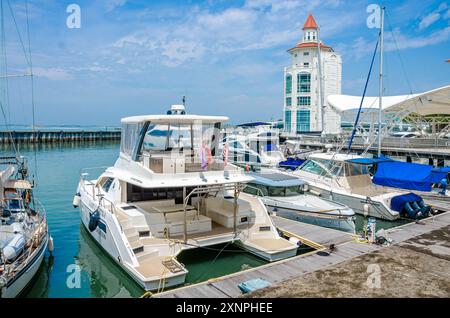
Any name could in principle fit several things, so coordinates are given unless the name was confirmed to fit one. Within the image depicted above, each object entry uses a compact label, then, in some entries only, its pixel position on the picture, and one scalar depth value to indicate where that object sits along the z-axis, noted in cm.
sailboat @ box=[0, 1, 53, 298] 749
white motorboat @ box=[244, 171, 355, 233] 1267
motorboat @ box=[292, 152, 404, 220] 1480
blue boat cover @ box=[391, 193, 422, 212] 1423
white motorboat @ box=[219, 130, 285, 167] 2769
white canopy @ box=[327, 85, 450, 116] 2519
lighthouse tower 4991
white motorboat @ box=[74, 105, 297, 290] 870
